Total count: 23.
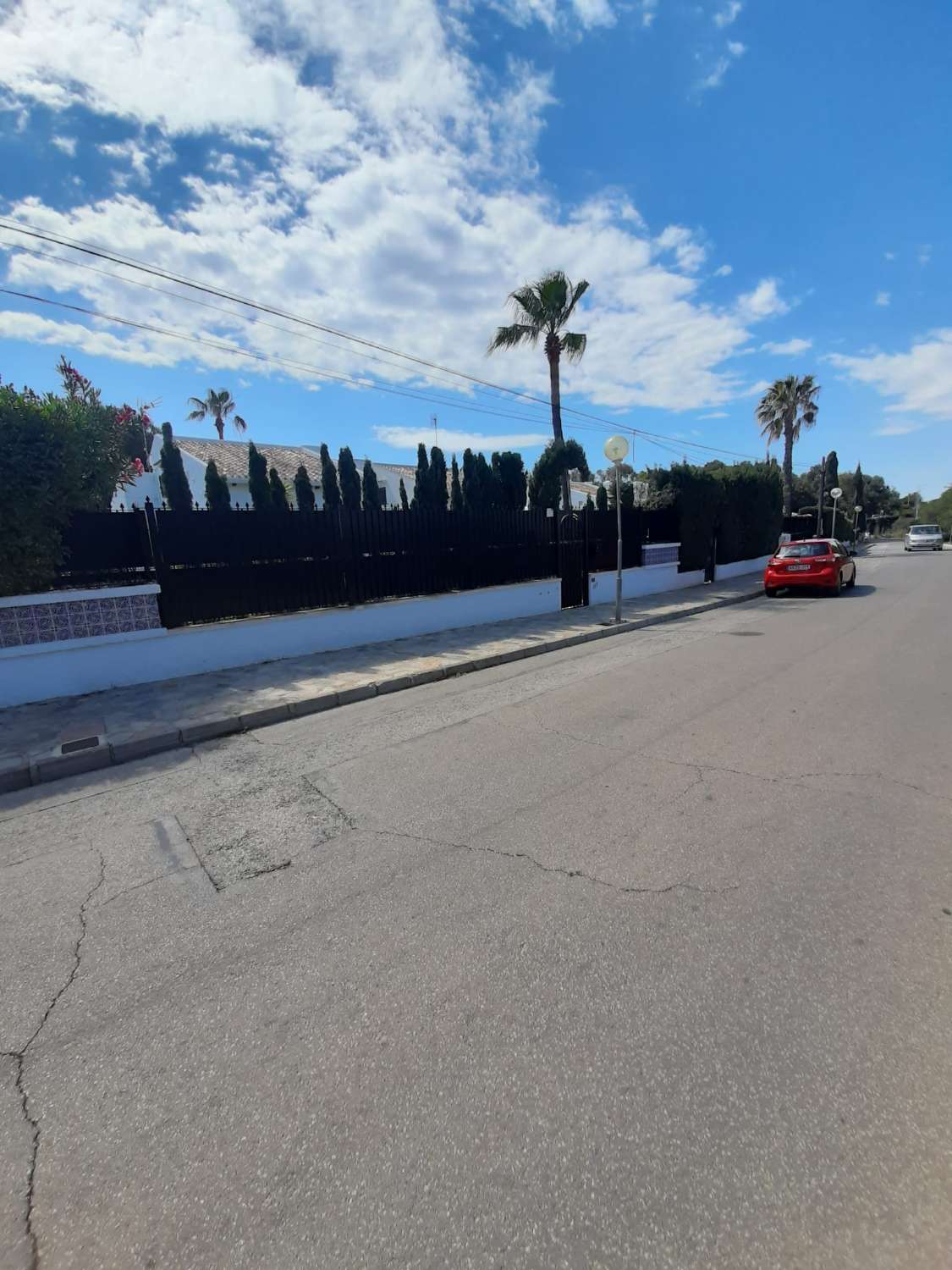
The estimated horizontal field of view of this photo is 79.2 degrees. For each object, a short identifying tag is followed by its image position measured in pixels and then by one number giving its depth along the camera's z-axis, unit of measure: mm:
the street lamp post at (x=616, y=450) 10781
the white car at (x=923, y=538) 35084
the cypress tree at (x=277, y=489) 13867
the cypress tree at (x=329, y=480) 18011
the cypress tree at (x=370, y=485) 18766
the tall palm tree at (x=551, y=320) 17344
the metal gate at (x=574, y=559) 13422
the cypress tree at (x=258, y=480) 13258
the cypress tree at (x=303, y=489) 14523
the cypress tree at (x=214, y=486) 13402
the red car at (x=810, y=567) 14641
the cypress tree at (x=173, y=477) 13742
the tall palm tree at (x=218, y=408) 48156
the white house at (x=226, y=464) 27594
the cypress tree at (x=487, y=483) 16797
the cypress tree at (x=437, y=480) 17281
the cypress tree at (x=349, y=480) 17438
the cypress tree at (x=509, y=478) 16703
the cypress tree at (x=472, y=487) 16750
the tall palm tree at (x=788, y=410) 35125
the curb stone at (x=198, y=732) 4797
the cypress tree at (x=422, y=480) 16812
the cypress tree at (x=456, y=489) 16653
